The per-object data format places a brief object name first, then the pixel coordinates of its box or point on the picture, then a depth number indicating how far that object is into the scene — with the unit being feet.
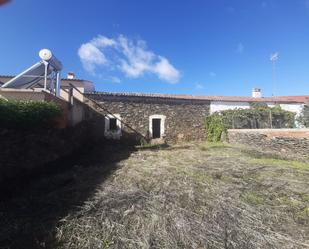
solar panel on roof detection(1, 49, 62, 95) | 32.45
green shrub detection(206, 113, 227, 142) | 48.74
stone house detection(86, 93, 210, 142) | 45.96
